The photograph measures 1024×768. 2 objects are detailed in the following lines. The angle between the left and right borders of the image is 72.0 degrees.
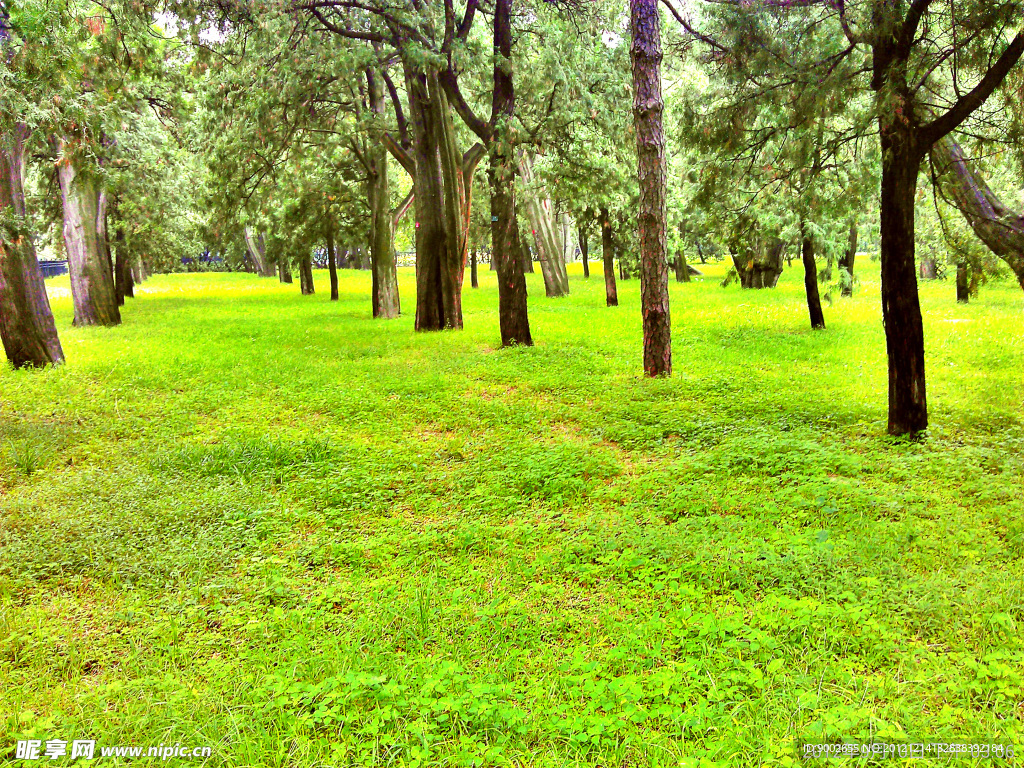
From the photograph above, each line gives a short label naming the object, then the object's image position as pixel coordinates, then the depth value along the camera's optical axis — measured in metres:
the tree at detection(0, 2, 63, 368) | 12.23
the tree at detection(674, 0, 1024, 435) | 6.82
